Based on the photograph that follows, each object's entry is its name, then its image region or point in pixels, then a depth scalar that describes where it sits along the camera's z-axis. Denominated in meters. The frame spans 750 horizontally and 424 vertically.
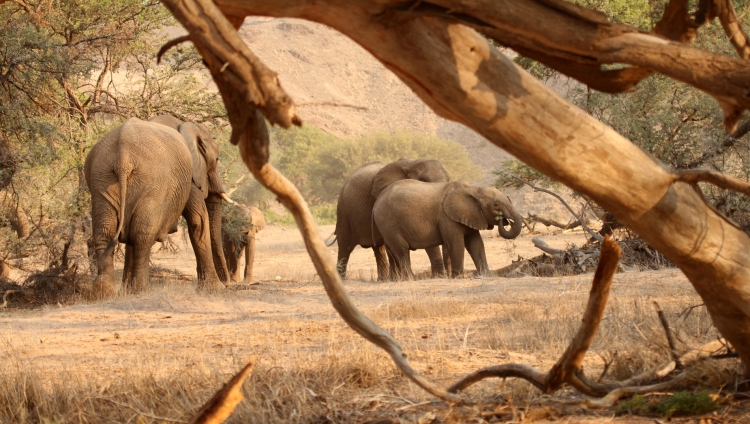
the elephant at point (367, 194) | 34.47
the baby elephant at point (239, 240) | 34.31
